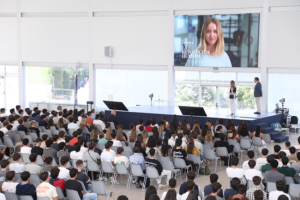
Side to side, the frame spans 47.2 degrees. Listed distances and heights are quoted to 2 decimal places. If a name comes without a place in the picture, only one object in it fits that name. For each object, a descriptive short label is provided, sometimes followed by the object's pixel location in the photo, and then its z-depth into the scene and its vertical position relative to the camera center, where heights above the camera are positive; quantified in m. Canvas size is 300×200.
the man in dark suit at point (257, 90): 16.09 -0.04
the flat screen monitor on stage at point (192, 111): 14.16 -0.92
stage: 14.41 -1.23
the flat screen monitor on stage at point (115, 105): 16.86 -0.86
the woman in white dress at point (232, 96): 15.18 -0.31
